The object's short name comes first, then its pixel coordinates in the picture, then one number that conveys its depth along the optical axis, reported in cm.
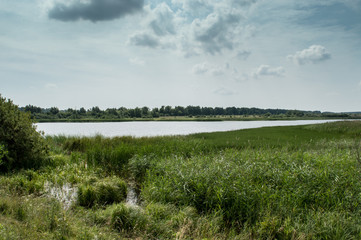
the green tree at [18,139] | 1042
